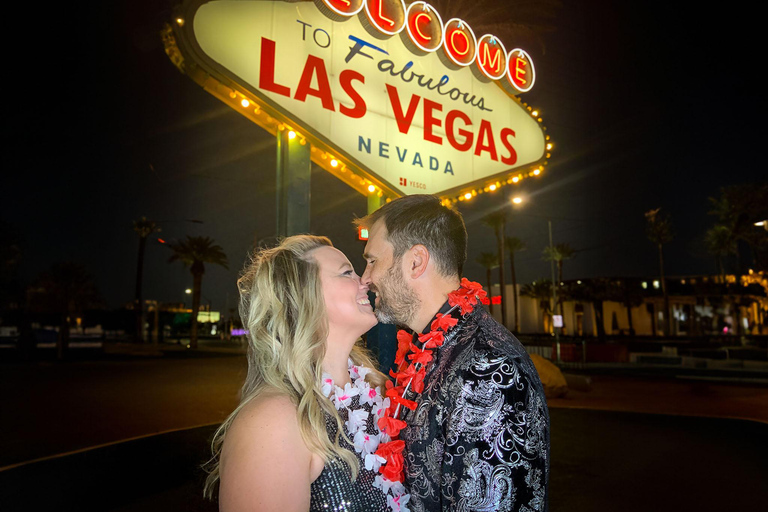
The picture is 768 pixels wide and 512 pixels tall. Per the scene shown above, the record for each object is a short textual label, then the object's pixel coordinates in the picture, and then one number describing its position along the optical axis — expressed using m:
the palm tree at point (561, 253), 66.19
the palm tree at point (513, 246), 61.78
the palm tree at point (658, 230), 55.97
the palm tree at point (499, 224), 47.62
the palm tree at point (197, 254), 49.69
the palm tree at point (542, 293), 63.34
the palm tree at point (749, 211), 31.11
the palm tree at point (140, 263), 48.59
